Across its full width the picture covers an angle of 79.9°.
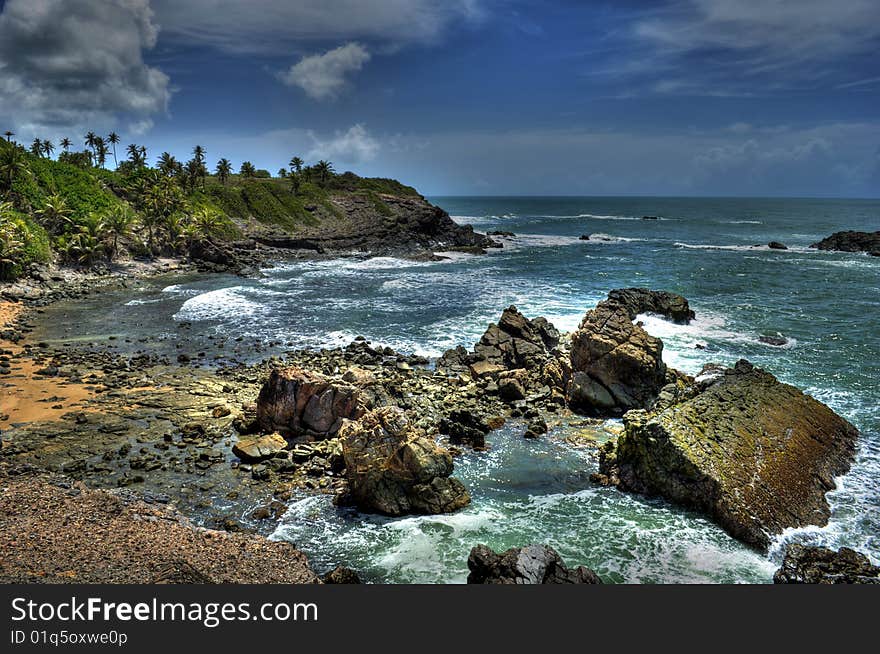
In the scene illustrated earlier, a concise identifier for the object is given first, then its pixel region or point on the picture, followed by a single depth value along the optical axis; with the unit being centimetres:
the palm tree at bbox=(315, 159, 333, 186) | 14212
